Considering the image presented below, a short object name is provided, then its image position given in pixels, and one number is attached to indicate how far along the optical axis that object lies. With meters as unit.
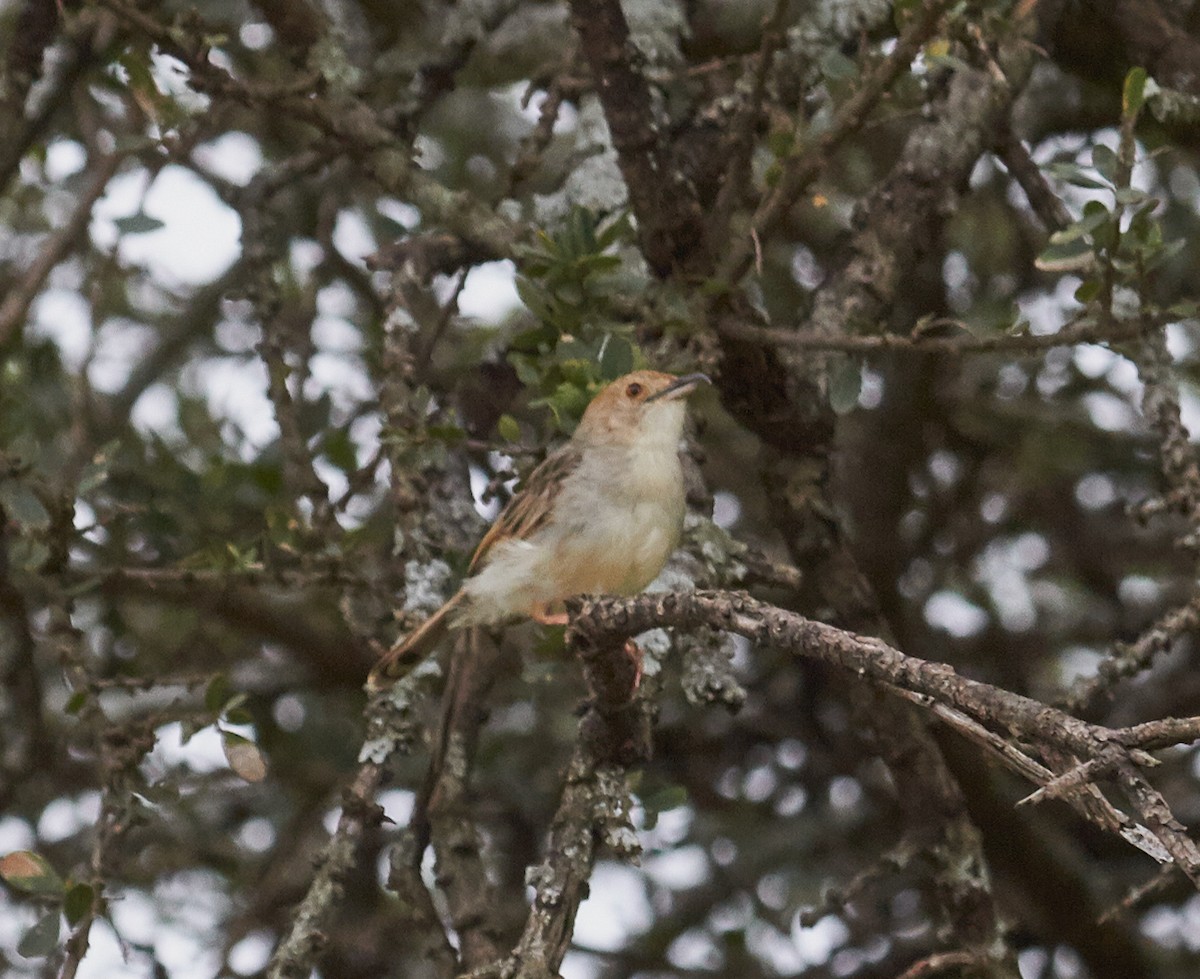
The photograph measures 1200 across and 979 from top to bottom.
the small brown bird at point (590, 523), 6.87
